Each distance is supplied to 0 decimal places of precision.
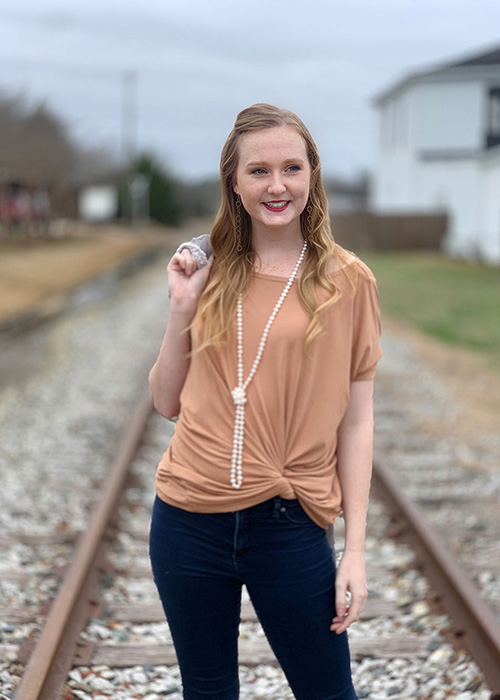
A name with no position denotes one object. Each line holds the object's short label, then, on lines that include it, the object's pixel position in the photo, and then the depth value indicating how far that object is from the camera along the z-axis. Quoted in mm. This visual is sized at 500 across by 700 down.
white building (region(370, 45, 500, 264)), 34906
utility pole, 68812
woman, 2025
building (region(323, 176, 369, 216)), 68212
